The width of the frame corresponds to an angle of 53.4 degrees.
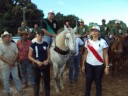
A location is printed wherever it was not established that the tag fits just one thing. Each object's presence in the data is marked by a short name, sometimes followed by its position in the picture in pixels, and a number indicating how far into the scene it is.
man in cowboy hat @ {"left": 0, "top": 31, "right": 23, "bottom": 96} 3.58
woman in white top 3.13
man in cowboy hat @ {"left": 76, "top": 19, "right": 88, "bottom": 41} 5.65
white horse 4.12
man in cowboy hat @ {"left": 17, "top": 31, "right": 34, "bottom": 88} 4.46
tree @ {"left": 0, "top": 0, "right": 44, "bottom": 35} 19.90
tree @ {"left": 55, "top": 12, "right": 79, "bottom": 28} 28.95
